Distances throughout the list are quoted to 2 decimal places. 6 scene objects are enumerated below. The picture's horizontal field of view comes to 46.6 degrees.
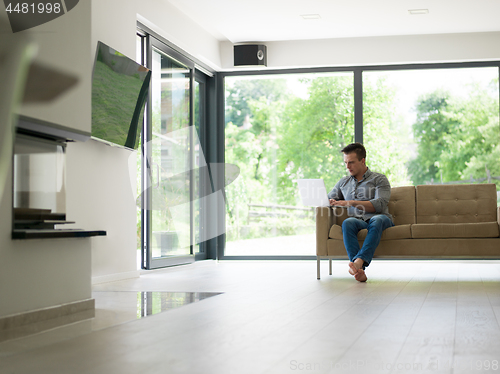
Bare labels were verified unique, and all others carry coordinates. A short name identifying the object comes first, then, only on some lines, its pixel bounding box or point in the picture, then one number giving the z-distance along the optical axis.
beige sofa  4.23
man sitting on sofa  4.17
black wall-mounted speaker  6.77
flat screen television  4.18
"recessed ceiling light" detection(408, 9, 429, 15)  5.70
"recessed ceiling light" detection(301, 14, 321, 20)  5.86
